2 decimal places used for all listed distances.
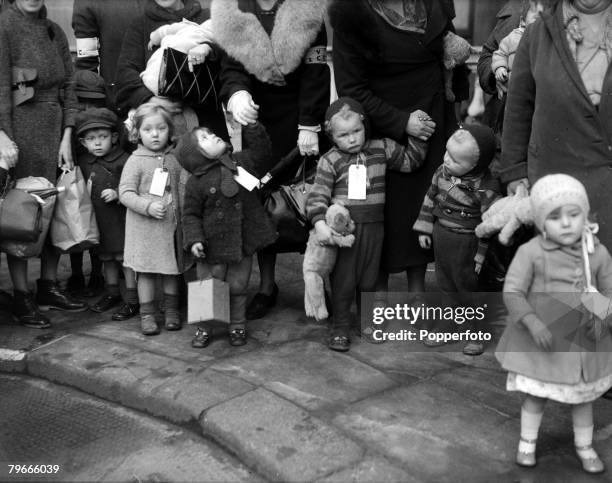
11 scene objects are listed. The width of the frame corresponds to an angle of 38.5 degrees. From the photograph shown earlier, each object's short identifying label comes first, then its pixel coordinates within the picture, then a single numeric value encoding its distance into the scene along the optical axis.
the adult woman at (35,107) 5.18
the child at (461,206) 4.44
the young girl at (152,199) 5.02
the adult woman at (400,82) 4.62
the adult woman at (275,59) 4.81
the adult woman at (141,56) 5.33
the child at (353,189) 4.61
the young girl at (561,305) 3.32
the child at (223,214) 4.72
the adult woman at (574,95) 3.72
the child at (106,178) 5.41
